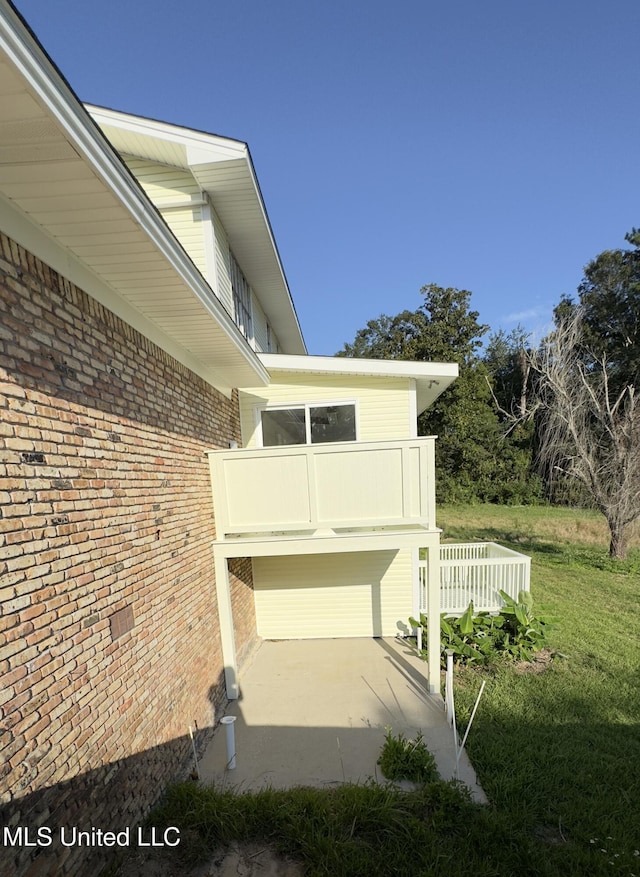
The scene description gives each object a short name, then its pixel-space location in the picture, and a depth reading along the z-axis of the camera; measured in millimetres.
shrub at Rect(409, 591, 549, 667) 5848
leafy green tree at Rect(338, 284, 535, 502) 24469
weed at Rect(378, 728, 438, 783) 3650
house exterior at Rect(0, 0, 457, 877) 2111
